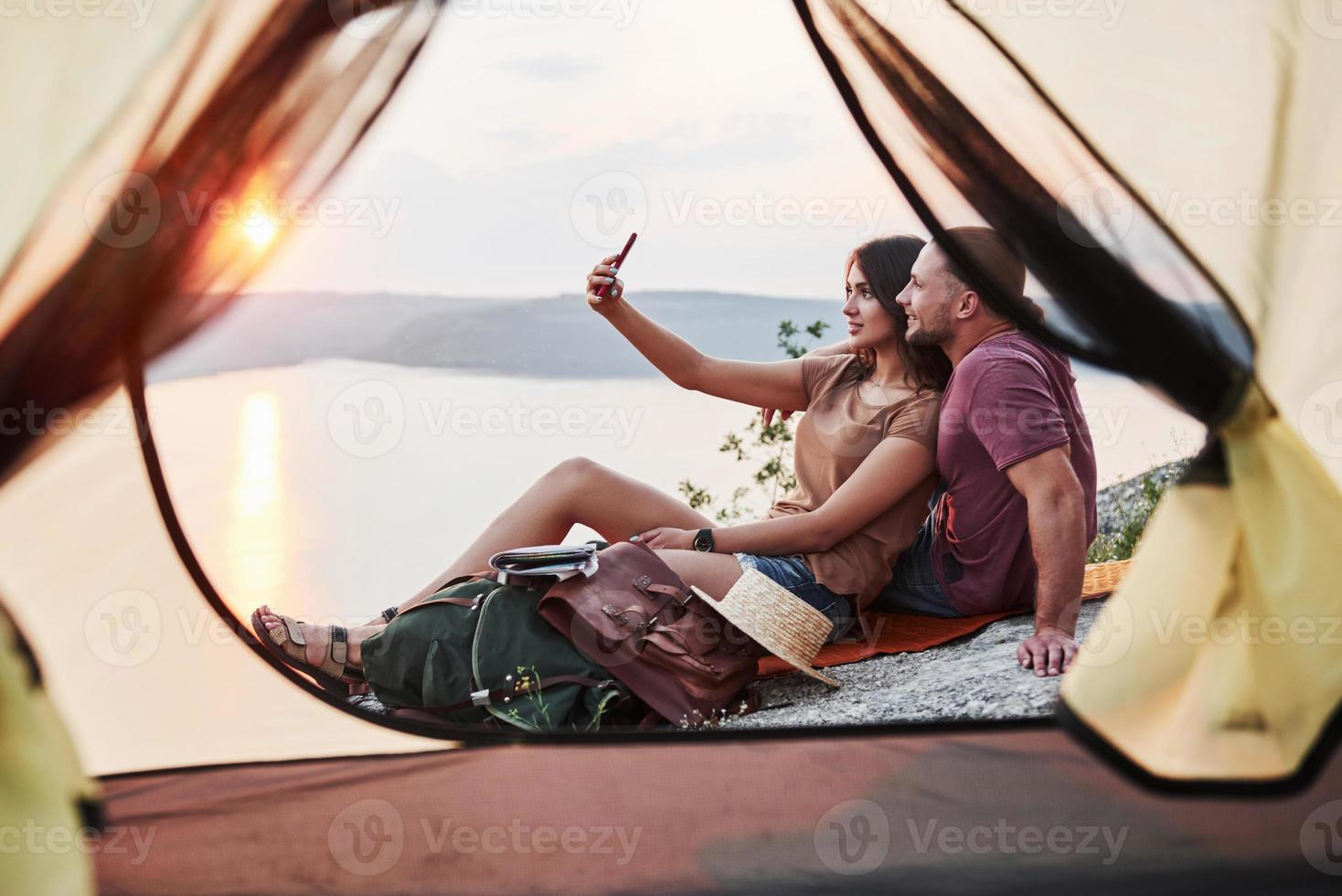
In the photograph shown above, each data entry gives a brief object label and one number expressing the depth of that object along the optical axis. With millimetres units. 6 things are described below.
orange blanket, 2287
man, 2045
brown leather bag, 2033
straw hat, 2146
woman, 2277
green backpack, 1971
